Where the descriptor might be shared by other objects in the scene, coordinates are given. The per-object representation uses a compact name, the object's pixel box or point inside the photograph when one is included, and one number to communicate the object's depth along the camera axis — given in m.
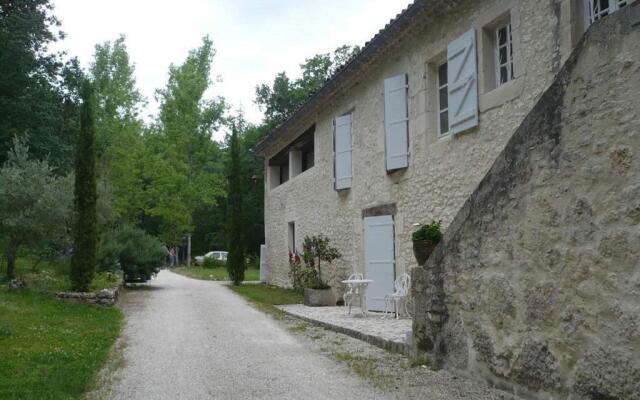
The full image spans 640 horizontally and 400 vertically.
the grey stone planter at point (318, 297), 12.16
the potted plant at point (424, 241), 7.18
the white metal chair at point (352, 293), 10.47
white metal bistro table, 9.80
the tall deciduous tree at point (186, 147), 27.28
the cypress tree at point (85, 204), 12.00
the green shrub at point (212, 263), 31.92
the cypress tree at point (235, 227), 18.33
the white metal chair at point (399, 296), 9.04
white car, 34.47
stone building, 7.14
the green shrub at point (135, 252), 16.20
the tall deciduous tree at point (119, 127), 24.83
